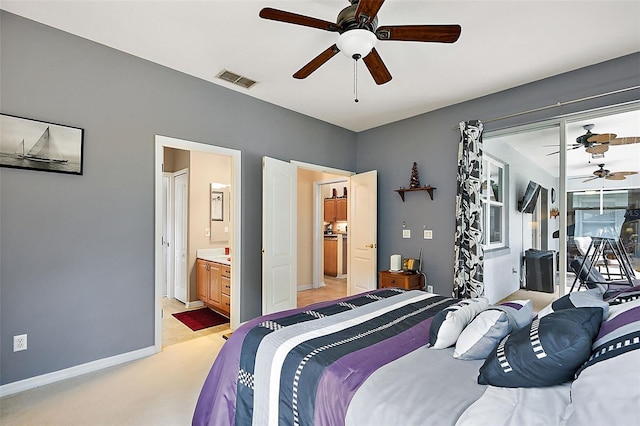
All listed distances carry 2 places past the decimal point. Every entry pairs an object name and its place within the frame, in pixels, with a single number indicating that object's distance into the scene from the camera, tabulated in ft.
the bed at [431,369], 3.04
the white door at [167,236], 17.12
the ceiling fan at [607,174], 9.48
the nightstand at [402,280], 13.29
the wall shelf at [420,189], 13.88
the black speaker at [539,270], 11.09
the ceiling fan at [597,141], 9.54
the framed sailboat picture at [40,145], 7.79
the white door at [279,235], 12.46
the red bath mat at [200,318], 12.79
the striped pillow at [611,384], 2.49
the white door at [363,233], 15.66
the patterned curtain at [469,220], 11.86
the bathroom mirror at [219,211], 16.29
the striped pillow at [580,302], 4.62
